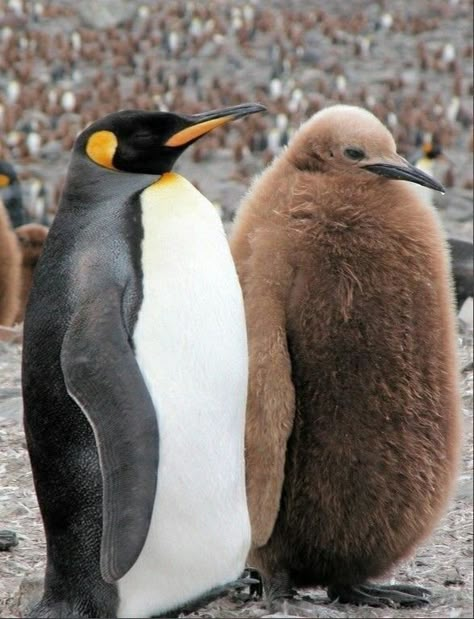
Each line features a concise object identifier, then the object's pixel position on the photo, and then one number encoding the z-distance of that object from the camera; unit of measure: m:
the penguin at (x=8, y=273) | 15.67
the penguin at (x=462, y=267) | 15.48
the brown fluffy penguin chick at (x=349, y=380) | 6.22
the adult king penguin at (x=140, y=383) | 5.86
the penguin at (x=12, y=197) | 23.56
